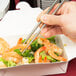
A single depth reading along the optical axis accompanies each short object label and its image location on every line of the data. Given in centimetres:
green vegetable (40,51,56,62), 72
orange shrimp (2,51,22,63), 72
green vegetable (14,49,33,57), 74
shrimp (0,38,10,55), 76
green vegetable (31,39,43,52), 76
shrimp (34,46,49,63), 72
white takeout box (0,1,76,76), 69
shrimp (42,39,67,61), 73
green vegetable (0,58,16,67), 71
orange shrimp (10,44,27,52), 74
